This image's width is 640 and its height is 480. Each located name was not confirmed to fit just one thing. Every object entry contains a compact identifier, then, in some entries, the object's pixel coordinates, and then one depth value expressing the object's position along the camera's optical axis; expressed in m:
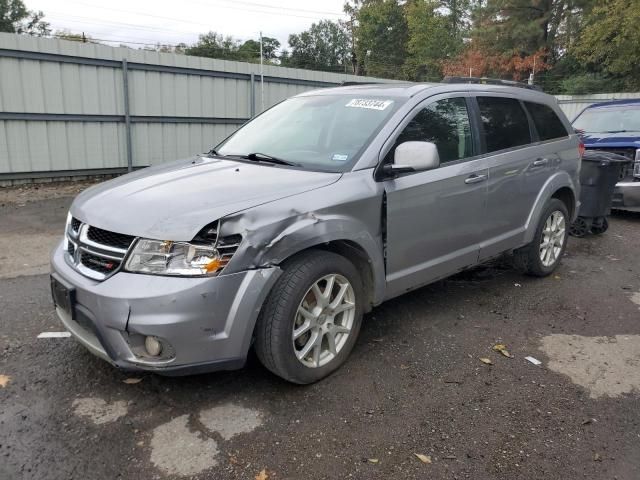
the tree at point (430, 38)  51.38
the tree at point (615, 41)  27.25
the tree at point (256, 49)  67.69
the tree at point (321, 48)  73.06
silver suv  2.69
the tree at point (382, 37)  60.50
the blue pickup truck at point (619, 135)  7.78
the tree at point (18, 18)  57.31
